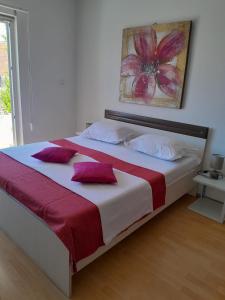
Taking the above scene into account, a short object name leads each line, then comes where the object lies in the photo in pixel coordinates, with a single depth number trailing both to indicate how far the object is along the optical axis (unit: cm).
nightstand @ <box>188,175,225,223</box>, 237
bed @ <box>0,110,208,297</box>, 151
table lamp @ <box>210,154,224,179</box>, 247
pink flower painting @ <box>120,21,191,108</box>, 270
